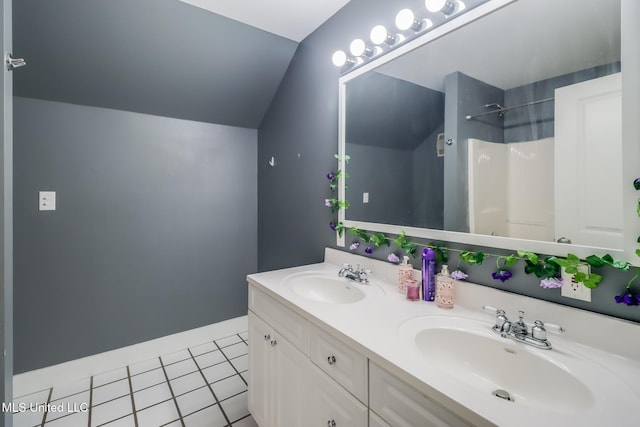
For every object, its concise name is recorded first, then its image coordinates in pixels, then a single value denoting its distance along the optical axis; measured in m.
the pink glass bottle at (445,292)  1.11
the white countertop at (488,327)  0.58
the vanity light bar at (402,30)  1.19
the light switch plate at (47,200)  1.84
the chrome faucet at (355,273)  1.44
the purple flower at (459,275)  1.13
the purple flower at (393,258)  1.43
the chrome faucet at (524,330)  0.83
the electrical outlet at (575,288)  0.85
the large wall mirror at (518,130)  0.82
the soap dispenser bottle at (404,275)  1.27
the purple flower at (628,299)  0.76
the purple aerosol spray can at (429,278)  1.19
